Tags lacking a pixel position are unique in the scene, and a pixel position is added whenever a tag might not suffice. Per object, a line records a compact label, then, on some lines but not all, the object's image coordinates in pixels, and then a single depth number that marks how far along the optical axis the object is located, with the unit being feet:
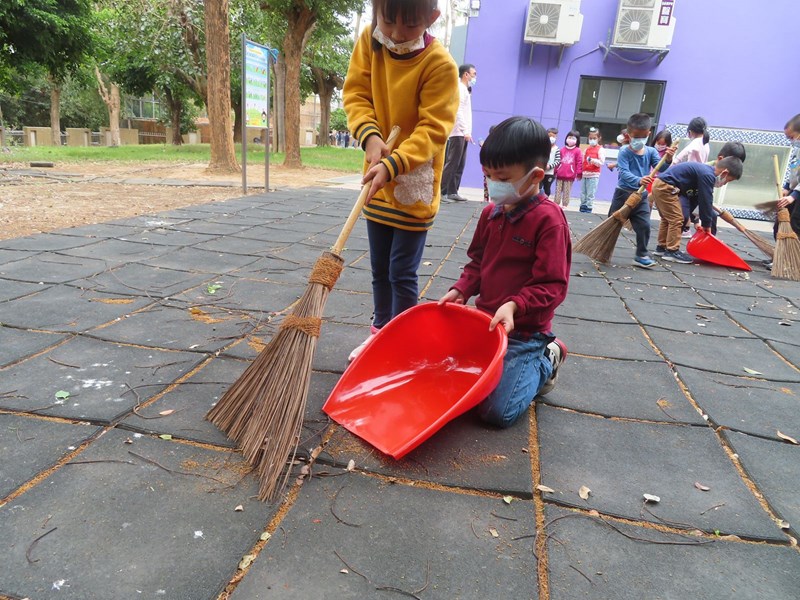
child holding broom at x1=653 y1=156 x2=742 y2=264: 16.01
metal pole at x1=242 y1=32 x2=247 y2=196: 23.25
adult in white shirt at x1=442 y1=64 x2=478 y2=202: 22.95
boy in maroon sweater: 5.81
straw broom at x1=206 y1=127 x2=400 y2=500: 5.08
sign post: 23.72
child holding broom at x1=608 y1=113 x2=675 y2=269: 15.58
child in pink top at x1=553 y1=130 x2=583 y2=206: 26.84
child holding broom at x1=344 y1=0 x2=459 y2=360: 5.88
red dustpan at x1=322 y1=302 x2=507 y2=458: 5.60
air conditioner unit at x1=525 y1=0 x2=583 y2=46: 32.14
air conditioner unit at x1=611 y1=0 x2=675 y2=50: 31.65
